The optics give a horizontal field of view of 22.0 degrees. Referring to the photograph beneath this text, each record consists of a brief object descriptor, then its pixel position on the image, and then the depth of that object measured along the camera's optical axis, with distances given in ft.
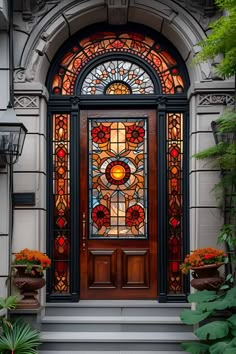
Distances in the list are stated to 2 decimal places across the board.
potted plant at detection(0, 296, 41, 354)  20.51
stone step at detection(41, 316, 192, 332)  22.82
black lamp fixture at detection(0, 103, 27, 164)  21.76
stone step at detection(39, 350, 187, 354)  21.70
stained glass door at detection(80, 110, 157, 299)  25.13
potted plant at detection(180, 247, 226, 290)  21.72
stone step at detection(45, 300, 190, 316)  23.94
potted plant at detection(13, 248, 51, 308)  22.11
